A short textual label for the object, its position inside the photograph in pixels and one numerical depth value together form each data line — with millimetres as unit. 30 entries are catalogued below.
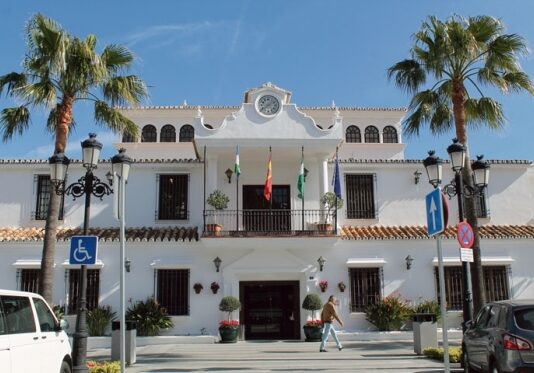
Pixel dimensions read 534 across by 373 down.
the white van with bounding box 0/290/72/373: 7570
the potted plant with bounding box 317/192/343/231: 19922
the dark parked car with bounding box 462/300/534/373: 8508
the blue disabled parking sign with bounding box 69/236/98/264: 11312
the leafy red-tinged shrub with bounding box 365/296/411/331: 19469
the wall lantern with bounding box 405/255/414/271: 20234
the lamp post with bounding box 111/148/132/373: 10523
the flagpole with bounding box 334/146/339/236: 19875
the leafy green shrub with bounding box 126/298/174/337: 19141
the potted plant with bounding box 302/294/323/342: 19016
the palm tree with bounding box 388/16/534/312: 16172
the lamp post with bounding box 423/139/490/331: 12586
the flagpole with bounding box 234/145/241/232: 19875
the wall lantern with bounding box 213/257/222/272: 19953
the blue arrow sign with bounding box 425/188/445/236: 8898
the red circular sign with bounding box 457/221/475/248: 10805
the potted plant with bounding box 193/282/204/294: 19797
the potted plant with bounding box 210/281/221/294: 19812
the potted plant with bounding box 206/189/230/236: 19609
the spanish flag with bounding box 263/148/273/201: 19891
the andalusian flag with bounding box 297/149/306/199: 19828
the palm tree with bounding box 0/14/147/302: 15320
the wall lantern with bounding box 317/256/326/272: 20138
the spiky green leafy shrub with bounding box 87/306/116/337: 19109
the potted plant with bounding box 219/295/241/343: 18883
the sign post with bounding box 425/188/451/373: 8768
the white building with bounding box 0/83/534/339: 19844
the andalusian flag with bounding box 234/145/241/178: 19547
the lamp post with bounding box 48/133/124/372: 11742
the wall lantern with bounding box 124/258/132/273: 19859
